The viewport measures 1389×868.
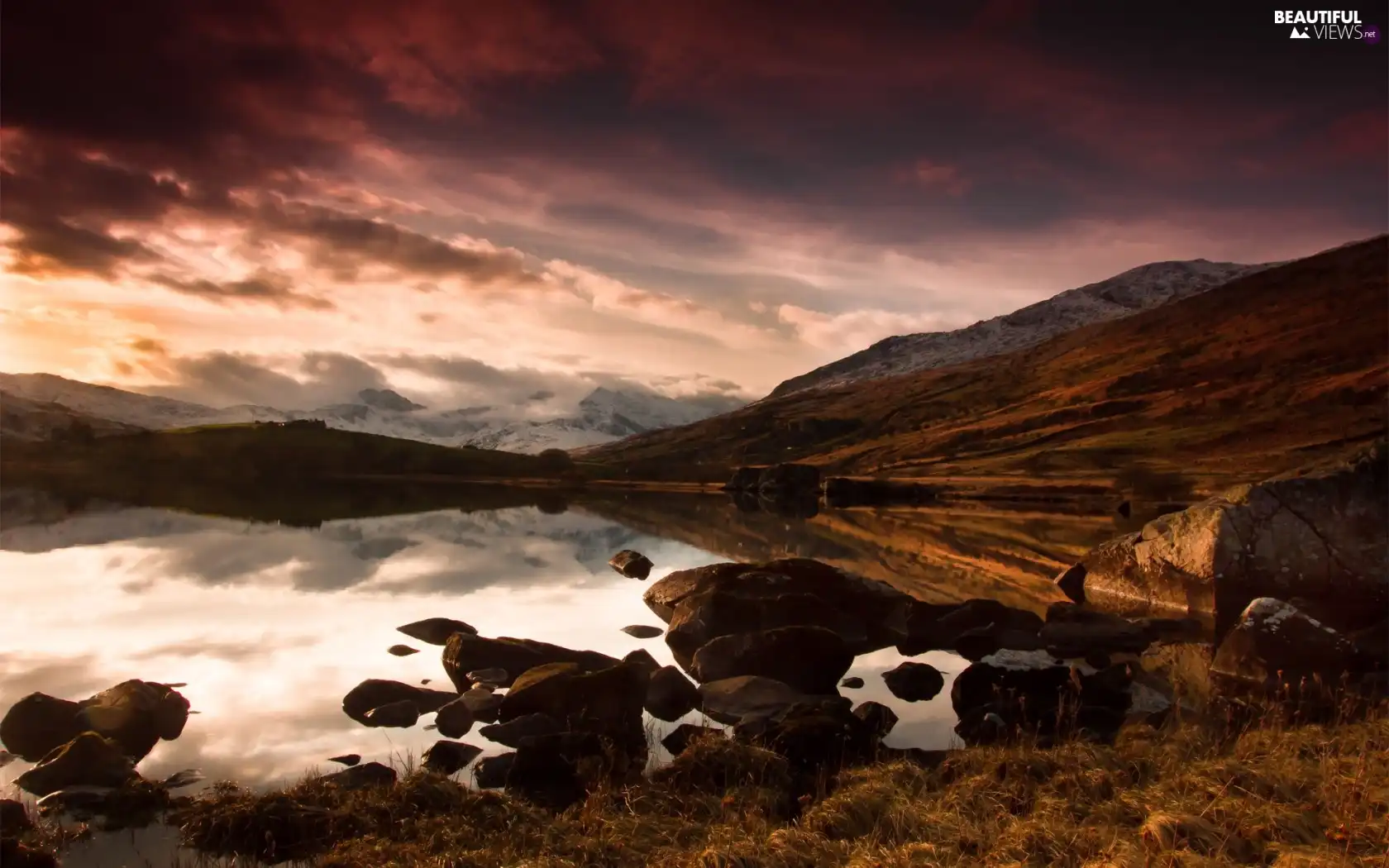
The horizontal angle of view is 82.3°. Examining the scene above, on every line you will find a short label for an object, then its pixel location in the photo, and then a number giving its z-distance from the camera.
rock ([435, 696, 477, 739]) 18.94
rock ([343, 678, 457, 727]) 20.55
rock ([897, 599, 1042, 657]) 29.66
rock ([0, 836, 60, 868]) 11.32
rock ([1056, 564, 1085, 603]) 40.03
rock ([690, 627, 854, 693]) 23.19
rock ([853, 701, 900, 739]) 19.08
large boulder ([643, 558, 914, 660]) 28.62
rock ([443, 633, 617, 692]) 23.95
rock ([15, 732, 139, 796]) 15.16
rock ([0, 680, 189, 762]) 17.36
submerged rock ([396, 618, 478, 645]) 28.31
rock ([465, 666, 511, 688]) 22.58
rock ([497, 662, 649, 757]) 19.19
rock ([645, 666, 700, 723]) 20.86
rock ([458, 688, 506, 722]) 20.00
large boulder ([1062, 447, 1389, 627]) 30.78
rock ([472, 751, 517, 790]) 15.75
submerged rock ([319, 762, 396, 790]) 15.28
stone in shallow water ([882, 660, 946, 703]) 23.00
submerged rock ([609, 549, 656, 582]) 45.33
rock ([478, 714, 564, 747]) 18.17
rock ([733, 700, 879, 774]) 16.52
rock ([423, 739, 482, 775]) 16.64
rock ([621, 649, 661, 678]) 23.11
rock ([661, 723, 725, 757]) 17.56
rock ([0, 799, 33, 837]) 12.57
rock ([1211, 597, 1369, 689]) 22.91
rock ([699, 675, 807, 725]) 20.61
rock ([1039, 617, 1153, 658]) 28.14
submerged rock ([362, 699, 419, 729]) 19.55
